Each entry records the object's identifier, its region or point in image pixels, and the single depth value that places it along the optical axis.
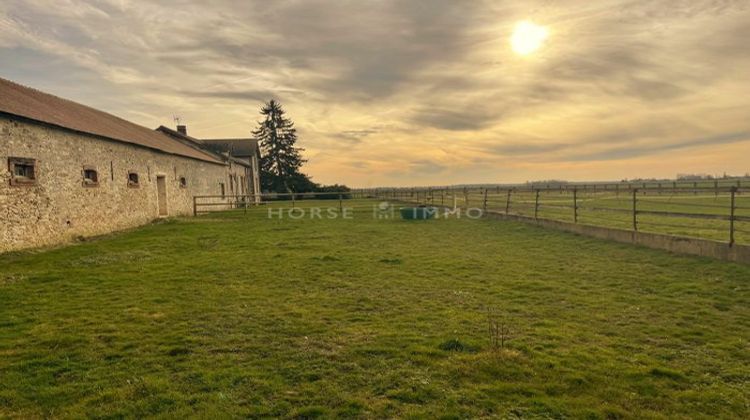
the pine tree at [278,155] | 64.75
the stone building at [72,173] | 12.48
